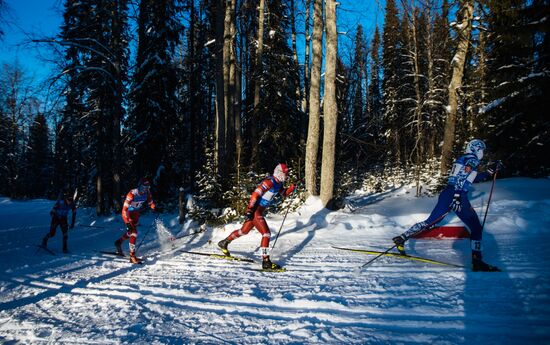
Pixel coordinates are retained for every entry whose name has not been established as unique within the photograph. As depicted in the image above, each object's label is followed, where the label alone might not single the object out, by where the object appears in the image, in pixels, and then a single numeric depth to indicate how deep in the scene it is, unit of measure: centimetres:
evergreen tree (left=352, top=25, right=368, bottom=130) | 2070
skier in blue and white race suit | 506
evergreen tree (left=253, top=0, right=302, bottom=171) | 1730
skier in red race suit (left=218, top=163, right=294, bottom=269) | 649
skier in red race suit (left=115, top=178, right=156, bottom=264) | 806
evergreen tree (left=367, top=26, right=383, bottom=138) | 3123
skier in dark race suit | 948
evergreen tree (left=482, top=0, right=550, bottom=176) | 1092
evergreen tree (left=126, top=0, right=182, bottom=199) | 1827
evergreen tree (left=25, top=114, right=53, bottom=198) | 4541
